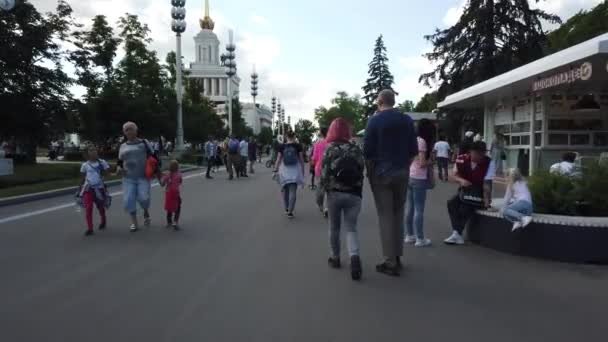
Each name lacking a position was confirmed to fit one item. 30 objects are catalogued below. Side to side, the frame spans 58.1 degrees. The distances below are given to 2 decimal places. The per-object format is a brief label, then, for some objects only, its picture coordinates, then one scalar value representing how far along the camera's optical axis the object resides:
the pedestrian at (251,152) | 27.17
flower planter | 6.35
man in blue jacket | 5.85
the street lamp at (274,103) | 82.07
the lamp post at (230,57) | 49.59
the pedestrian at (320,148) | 10.66
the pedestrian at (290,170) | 10.77
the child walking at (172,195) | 9.24
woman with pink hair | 5.83
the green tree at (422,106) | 92.16
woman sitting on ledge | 6.68
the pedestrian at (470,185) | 7.38
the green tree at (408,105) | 117.36
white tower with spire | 123.00
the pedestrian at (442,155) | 19.83
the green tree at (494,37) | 32.34
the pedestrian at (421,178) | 7.27
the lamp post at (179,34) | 34.81
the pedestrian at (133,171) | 8.86
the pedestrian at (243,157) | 23.08
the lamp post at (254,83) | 60.36
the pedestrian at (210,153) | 23.21
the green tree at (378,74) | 85.69
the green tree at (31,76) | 19.67
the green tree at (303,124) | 116.56
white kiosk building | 14.27
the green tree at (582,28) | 39.12
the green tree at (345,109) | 118.29
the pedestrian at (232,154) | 21.81
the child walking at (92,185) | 8.71
